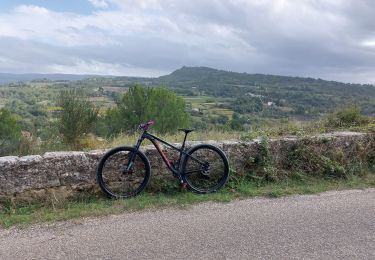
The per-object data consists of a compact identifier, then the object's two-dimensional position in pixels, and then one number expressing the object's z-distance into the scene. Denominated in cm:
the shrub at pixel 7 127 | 795
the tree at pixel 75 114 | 1388
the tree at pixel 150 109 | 2609
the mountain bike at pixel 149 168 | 518
